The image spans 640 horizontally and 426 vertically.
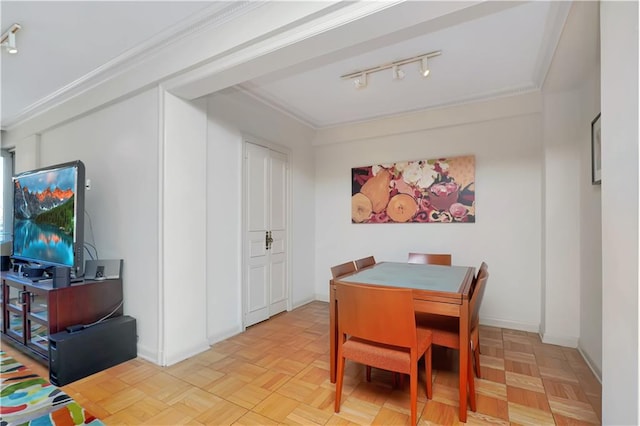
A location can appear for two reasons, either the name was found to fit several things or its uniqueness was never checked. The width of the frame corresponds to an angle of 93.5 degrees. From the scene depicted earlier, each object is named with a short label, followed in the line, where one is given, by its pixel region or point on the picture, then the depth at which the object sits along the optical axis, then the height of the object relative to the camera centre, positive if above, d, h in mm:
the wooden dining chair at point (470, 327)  1904 -841
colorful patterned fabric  1843 -1283
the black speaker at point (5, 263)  3453 -590
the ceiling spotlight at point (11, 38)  2168 +1296
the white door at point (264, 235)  3488 -288
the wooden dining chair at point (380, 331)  1685 -708
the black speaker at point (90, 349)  2230 -1099
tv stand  2404 -824
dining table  1810 -521
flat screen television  2508 -43
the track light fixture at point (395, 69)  2547 +1309
